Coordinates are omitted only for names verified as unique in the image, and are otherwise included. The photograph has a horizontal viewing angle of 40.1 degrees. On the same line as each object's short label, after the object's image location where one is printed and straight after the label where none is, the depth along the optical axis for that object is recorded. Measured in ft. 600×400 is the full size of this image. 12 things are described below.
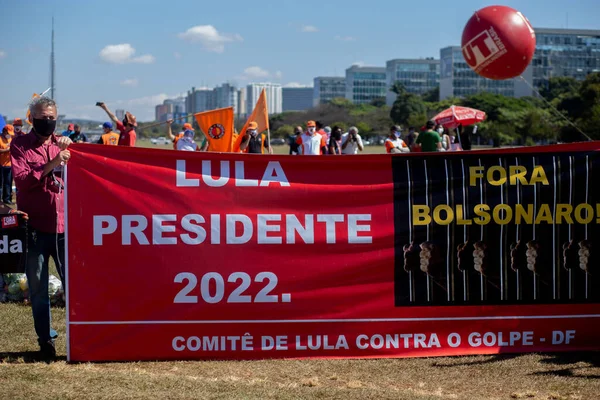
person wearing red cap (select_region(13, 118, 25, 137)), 65.98
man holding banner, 20.39
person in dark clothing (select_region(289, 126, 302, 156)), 71.97
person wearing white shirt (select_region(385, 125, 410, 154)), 69.51
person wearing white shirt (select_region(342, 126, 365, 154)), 71.77
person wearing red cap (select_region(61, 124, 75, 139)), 72.46
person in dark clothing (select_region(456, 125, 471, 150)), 84.16
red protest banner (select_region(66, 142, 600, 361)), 20.79
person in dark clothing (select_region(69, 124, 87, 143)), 69.67
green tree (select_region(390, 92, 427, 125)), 429.05
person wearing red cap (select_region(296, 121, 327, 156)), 65.41
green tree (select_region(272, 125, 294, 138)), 465.47
